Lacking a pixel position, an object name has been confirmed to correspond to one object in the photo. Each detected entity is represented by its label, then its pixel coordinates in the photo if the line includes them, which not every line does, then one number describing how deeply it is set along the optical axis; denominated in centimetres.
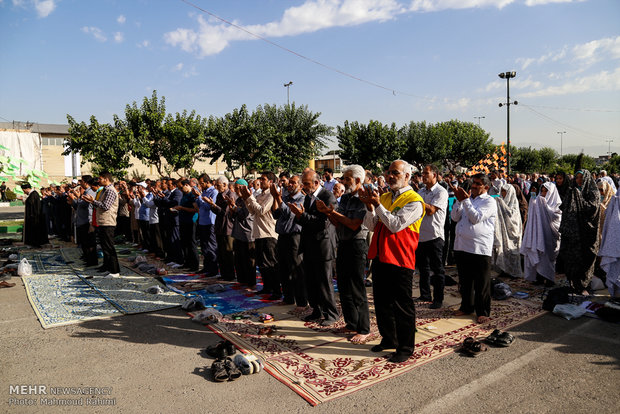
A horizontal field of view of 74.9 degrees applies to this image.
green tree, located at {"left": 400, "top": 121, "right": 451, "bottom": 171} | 4016
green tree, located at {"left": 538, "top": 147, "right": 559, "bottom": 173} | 6181
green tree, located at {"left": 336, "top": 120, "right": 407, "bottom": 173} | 3397
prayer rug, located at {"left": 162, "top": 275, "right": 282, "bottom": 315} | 610
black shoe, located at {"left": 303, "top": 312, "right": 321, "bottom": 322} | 534
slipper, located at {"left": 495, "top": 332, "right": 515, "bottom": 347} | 441
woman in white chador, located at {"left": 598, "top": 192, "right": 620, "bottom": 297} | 604
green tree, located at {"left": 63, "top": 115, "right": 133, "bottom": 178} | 2177
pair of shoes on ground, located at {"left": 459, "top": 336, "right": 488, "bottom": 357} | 421
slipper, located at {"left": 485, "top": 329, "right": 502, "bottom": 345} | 447
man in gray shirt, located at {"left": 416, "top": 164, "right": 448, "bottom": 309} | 576
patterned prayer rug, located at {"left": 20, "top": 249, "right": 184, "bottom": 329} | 576
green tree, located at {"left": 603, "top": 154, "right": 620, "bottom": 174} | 4961
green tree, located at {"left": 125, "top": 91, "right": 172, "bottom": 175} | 2284
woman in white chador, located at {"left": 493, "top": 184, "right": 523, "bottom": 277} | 744
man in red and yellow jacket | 392
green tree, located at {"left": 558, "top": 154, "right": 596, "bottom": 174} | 5844
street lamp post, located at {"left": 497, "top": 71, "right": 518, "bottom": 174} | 2628
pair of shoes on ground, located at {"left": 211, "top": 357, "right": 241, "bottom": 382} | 371
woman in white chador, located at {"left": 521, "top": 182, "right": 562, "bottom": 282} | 684
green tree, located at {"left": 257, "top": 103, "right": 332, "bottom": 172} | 2866
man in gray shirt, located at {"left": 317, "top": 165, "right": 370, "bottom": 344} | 467
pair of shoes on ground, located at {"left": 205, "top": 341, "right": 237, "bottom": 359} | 419
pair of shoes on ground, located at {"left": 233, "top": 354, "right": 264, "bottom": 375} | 384
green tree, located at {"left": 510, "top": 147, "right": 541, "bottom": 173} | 5912
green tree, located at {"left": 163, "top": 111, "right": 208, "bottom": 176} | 2358
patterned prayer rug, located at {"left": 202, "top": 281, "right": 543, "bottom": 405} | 370
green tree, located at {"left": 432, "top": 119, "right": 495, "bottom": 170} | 4222
